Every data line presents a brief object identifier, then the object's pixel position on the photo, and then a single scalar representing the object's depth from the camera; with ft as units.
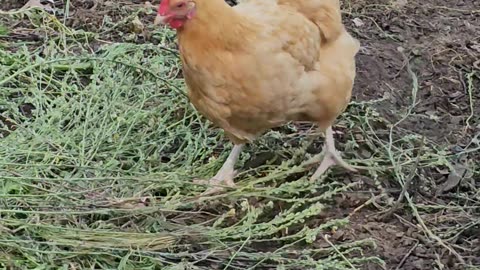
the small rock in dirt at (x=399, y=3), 13.86
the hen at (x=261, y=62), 8.27
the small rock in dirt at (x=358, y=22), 13.35
